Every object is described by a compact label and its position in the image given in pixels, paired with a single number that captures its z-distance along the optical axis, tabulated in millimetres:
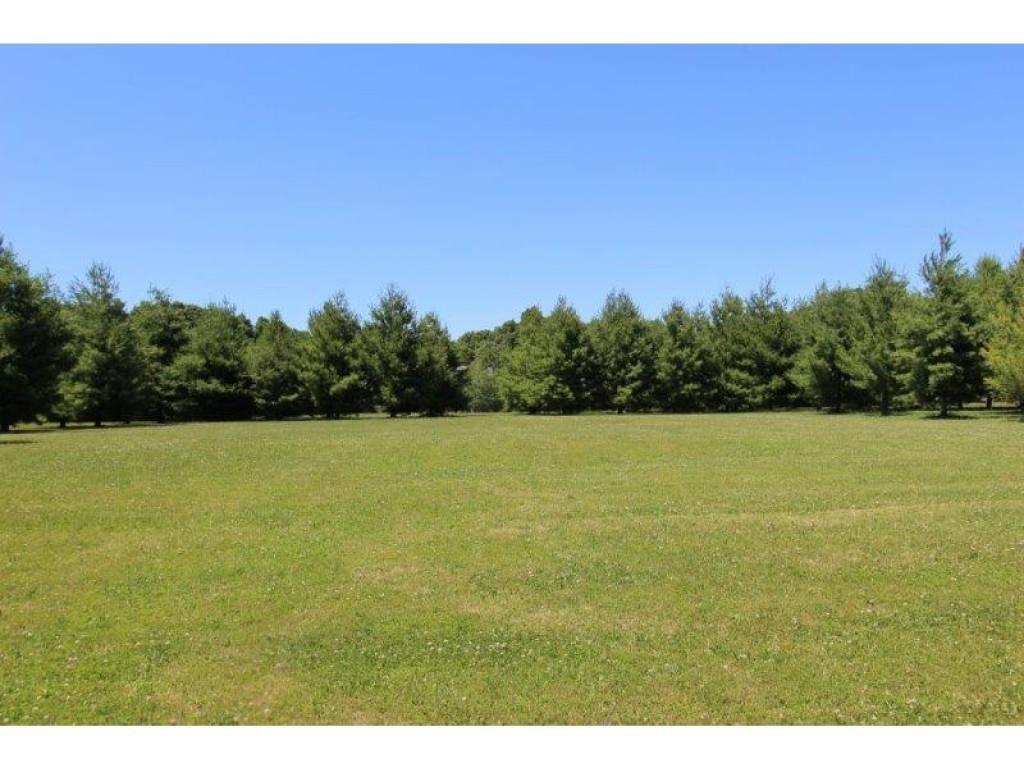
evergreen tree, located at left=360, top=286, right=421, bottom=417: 74062
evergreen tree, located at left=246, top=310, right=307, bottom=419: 74875
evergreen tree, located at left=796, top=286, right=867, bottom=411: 66625
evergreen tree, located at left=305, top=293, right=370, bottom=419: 74438
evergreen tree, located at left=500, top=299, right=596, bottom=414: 78312
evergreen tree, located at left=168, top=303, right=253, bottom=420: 72062
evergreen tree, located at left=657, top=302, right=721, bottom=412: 77938
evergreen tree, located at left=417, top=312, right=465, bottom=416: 75438
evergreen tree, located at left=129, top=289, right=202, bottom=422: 71438
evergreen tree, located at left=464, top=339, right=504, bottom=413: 90950
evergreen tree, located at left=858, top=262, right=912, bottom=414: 58375
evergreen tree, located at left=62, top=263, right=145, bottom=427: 60594
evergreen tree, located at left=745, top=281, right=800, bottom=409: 76125
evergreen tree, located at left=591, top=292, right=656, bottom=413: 78438
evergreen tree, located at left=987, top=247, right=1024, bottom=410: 44125
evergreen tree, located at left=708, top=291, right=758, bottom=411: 76188
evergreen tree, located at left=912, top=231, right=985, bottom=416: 54000
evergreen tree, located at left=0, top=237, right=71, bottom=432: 48312
